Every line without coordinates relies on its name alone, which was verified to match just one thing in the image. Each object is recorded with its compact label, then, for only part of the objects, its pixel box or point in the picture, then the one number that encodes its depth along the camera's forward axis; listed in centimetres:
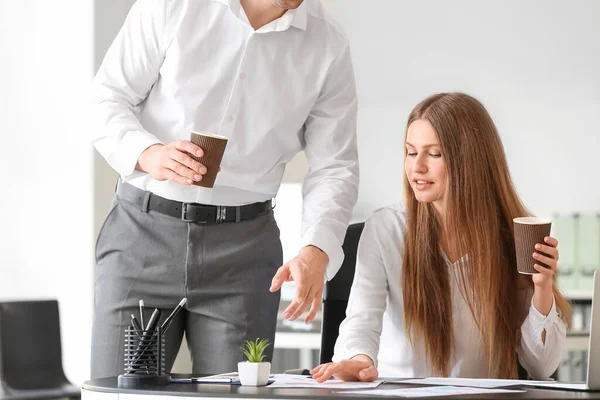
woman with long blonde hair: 381
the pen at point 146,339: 323
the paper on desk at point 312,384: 318
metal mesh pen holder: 320
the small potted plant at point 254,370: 320
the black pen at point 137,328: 327
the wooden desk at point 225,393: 293
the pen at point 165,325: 329
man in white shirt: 372
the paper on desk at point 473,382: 322
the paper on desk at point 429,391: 297
